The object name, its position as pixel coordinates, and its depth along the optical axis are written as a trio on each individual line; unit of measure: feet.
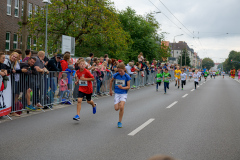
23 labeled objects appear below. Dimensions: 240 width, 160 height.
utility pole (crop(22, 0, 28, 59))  48.98
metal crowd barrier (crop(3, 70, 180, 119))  31.76
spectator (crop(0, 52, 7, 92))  28.86
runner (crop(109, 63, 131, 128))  26.66
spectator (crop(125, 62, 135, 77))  67.34
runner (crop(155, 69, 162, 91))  68.64
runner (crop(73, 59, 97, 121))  28.98
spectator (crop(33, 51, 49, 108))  34.71
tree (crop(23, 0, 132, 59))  99.76
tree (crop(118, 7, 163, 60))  164.55
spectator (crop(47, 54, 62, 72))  39.63
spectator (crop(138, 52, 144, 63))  77.61
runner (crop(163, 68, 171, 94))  63.72
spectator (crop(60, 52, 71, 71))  42.32
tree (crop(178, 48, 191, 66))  407.23
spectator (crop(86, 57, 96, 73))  45.01
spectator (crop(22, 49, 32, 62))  36.14
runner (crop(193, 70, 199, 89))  77.92
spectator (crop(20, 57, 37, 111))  32.81
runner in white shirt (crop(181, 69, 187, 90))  76.12
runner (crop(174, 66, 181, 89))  78.72
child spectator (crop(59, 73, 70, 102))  40.72
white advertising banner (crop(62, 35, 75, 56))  75.45
